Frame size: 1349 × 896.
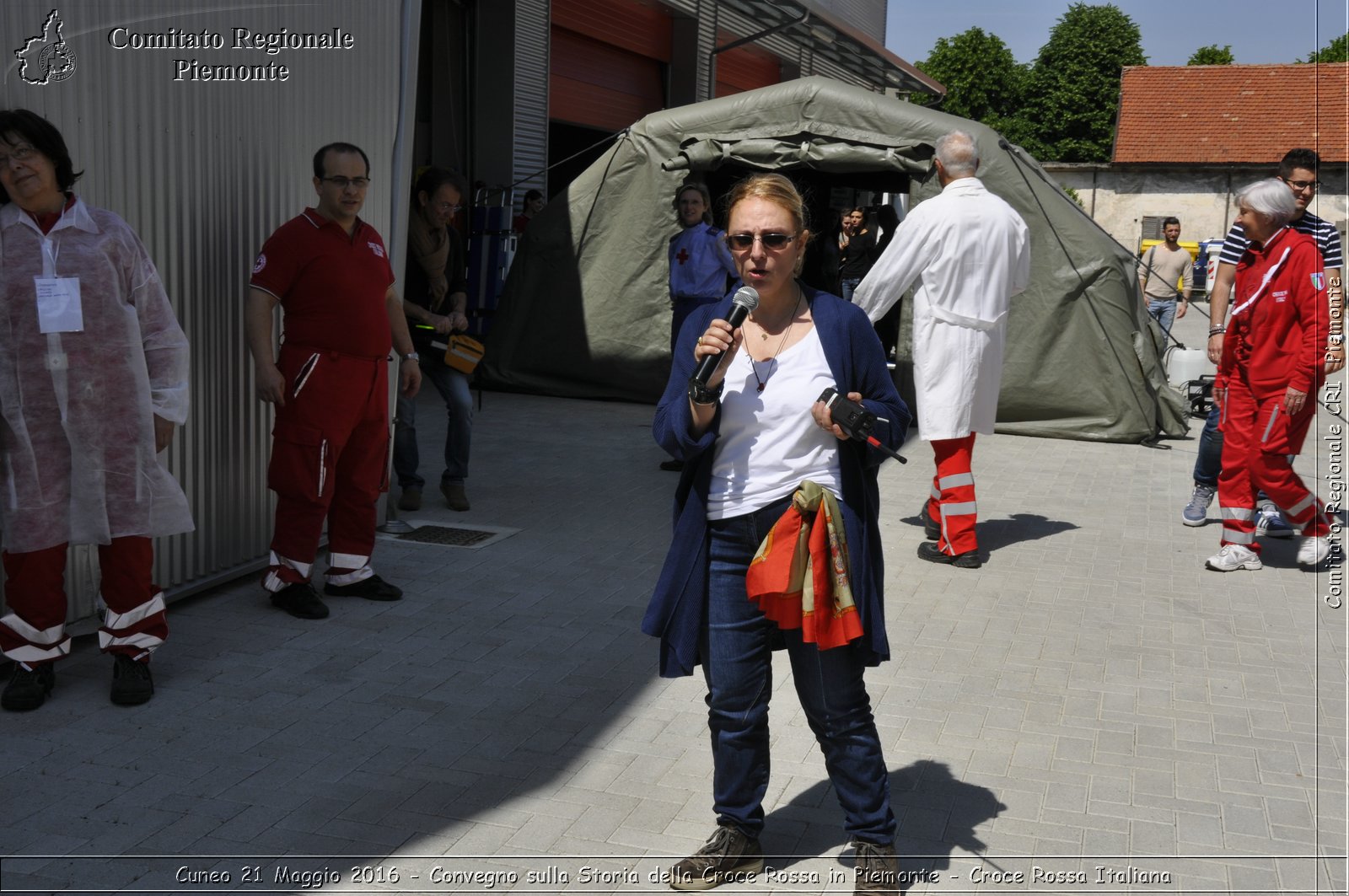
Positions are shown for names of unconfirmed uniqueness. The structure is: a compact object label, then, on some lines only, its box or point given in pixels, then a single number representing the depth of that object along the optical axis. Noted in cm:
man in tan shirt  1449
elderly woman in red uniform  664
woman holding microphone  326
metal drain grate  704
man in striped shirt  704
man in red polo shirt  540
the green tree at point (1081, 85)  6262
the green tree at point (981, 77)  6706
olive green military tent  1108
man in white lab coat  690
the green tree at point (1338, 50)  6807
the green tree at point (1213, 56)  7831
